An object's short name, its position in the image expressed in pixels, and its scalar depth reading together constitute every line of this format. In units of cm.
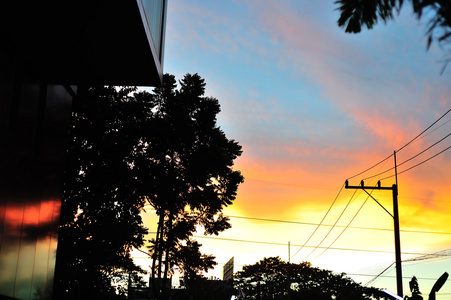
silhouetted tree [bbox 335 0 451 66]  400
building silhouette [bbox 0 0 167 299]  1370
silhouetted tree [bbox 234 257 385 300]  7419
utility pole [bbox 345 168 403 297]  2338
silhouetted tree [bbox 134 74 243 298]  3156
